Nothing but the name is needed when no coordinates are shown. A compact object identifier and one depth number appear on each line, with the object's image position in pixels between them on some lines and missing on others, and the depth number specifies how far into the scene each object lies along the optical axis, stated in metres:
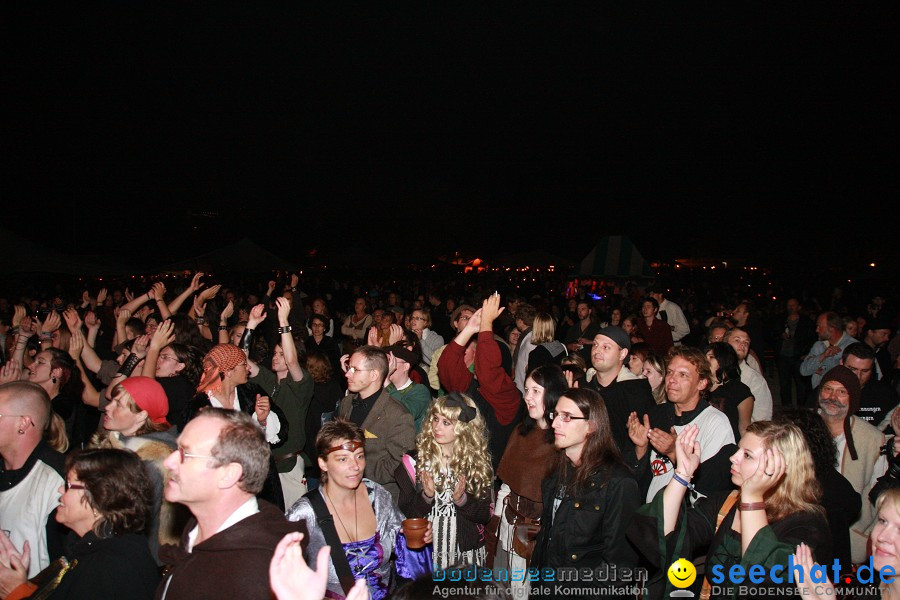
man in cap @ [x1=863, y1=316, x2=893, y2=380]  7.63
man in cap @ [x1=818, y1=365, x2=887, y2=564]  4.16
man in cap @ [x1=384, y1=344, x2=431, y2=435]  5.05
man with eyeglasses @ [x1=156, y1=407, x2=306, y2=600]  2.08
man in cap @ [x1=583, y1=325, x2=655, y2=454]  4.72
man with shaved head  3.25
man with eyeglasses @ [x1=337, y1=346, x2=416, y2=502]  4.18
